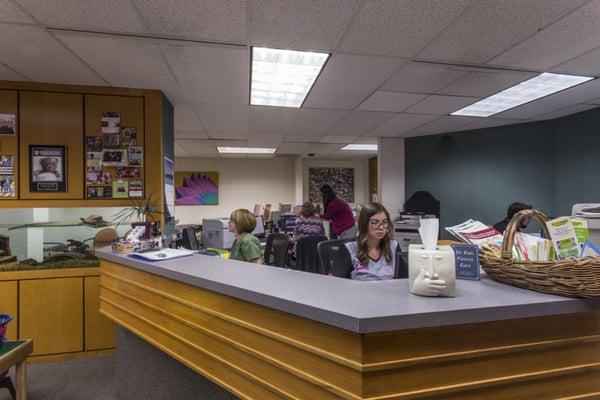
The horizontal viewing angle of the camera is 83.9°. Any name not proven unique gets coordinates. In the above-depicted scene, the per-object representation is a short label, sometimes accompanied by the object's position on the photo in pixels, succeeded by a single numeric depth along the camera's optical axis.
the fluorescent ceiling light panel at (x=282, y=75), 2.68
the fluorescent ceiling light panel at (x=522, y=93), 3.13
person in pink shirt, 4.87
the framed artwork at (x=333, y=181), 8.54
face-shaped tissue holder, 0.96
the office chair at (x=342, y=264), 2.09
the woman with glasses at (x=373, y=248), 2.06
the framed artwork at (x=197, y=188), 8.00
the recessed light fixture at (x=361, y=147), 6.54
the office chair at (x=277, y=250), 3.36
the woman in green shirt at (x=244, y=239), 2.81
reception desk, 0.85
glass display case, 3.09
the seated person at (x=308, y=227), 4.29
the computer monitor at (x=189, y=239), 3.89
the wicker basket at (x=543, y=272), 0.93
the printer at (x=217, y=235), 5.35
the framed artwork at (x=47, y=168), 3.00
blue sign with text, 1.16
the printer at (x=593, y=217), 2.40
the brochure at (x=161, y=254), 1.74
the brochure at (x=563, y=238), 1.07
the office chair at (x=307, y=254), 3.43
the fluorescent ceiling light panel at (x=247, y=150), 6.78
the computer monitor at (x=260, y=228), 6.04
